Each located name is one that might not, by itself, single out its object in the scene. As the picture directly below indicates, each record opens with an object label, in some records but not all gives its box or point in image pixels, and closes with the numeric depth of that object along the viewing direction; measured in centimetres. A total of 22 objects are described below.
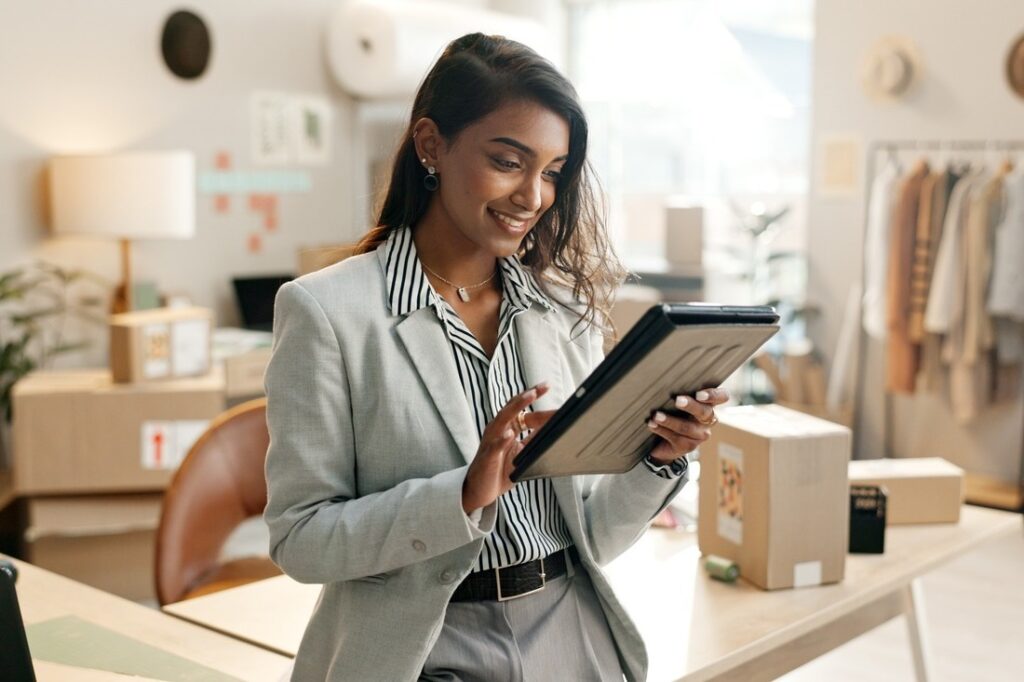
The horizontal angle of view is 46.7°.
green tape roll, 226
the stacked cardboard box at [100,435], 430
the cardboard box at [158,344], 442
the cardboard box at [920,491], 261
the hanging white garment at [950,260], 562
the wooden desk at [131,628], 188
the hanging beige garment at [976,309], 555
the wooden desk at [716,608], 196
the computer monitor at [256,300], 621
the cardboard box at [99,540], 434
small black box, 240
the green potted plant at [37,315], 503
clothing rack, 591
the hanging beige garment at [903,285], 582
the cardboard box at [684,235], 658
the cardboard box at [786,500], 221
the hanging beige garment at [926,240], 573
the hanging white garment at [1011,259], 542
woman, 148
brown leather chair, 269
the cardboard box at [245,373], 489
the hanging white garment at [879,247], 592
